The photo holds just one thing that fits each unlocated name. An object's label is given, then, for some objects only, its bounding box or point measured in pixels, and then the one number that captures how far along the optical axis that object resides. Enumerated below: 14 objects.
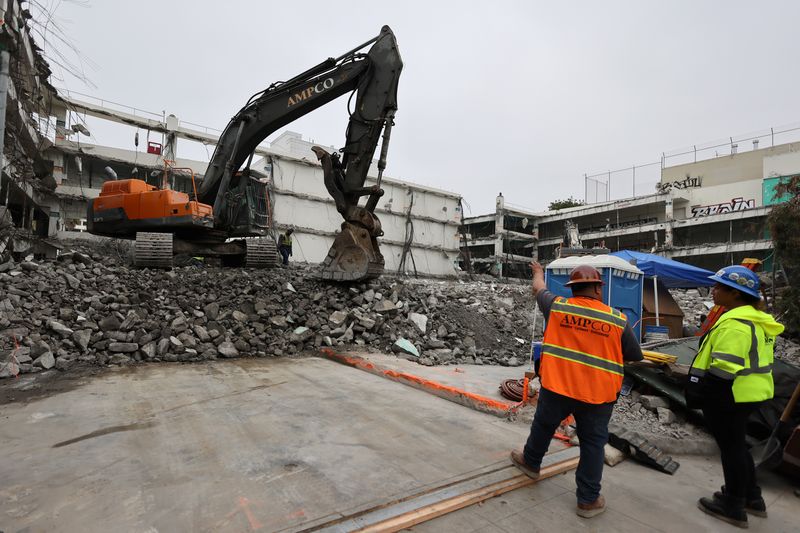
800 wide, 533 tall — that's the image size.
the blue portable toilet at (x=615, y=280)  7.25
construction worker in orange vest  2.50
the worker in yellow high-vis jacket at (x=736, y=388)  2.55
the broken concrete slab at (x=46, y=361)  5.53
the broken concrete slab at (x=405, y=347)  7.28
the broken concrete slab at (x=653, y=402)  3.96
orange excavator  7.79
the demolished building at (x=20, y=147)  9.02
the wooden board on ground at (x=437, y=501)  2.23
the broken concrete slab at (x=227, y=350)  6.64
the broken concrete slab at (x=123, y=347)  6.18
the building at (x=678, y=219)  33.47
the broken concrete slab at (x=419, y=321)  8.12
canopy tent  9.33
